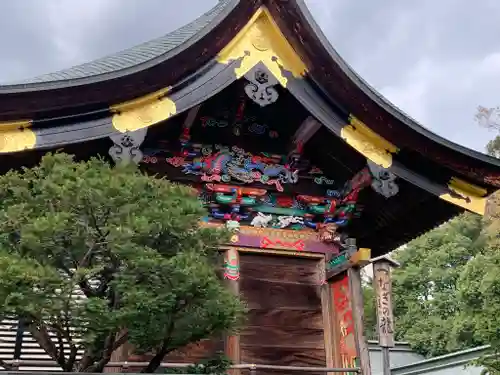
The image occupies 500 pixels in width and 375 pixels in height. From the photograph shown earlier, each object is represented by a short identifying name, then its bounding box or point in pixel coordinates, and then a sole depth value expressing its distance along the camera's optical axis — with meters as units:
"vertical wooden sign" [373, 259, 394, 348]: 6.54
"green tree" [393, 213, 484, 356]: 24.12
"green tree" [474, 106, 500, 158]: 29.17
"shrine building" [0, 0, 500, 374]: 5.29
